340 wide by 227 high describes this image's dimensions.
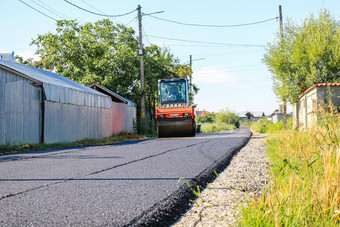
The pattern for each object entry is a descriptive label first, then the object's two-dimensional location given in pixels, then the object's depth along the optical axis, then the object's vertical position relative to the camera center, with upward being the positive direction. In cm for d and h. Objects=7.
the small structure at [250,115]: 13100 +378
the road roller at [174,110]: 2105 +98
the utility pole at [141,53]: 2654 +559
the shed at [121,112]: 2538 +117
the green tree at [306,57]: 2325 +467
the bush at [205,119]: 8846 +175
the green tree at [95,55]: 3161 +728
